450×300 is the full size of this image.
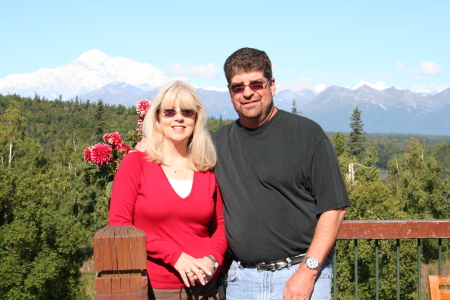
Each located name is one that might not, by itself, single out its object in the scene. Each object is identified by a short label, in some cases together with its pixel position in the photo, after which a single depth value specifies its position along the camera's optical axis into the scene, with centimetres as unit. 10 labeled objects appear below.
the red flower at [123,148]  377
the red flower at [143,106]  373
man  247
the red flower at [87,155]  369
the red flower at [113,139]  373
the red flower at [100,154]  364
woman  249
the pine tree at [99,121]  5931
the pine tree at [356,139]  5606
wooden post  168
